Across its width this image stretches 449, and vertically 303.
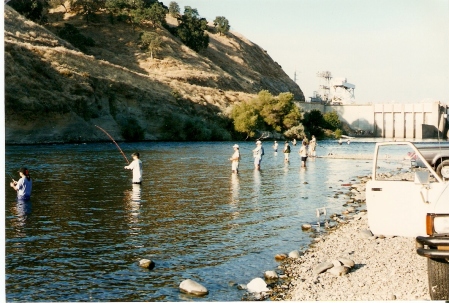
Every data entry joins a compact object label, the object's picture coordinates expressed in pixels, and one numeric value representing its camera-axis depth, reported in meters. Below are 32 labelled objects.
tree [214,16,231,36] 172.75
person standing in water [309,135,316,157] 49.78
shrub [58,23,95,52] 122.06
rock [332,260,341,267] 10.54
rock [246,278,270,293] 9.79
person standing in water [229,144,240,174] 29.72
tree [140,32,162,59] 128.00
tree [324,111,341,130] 109.69
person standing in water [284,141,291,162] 40.38
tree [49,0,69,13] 138.25
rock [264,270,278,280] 10.49
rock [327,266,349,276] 10.13
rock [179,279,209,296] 9.68
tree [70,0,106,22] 139.50
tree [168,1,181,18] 149.62
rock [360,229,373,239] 13.02
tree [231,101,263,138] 91.56
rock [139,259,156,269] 11.18
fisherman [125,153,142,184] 22.12
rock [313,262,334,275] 10.43
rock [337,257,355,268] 10.48
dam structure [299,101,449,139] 105.56
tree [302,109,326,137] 103.12
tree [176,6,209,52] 147.00
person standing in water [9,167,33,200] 17.64
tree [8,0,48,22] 114.85
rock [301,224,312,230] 15.60
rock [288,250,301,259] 12.08
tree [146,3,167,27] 138.25
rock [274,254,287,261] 12.09
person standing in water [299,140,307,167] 36.50
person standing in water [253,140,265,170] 33.16
